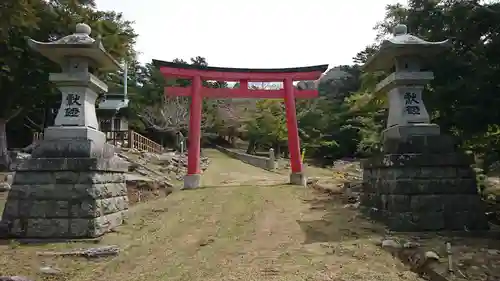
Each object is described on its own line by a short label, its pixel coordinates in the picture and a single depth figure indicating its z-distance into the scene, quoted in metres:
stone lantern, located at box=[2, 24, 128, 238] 6.89
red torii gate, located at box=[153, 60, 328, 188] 14.88
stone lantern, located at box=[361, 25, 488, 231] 6.93
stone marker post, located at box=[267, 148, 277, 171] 27.09
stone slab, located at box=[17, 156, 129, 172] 7.00
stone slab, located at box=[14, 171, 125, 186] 6.98
